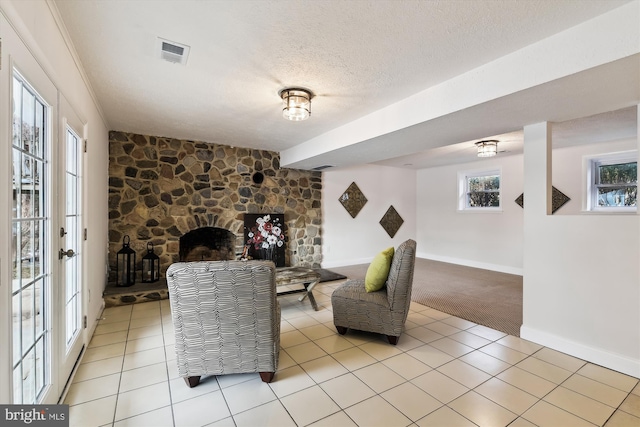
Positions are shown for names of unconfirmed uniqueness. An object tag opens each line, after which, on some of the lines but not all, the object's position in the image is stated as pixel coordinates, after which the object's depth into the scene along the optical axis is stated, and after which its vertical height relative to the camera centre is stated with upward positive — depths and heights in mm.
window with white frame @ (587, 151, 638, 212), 4098 +443
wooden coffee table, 3198 -776
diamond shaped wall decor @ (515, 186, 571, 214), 4602 +209
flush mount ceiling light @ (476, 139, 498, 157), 4203 +979
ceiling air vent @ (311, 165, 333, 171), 5230 +843
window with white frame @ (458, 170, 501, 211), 5805 +465
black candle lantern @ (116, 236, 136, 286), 3928 -768
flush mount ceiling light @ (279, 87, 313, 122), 2549 +1003
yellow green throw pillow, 2748 -589
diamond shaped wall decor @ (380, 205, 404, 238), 6766 -233
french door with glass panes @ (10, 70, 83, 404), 1275 -194
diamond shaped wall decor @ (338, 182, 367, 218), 6144 +260
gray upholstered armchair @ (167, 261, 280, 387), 1799 -702
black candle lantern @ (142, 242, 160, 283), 4109 -814
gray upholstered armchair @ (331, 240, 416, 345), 2539 -860
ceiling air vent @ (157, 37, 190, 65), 1865 +1101
